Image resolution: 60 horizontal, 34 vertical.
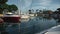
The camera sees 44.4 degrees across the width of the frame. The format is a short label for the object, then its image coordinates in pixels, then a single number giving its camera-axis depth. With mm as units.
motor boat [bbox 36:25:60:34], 1444
